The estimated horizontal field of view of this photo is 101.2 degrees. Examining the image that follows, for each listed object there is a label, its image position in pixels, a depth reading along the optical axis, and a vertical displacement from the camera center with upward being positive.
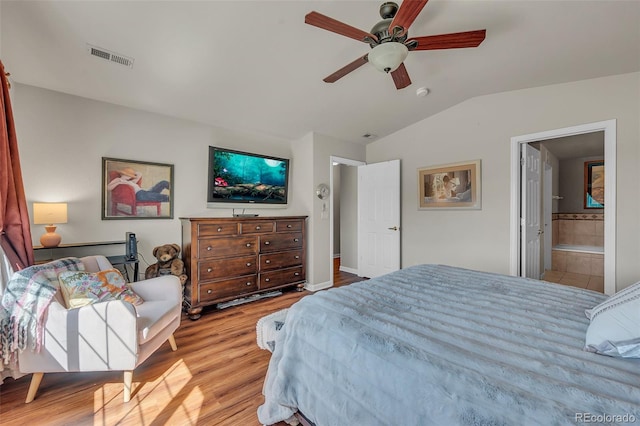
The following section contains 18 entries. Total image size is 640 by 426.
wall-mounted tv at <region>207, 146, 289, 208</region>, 3.56 +0.49
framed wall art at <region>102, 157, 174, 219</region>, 2.89 +0.27
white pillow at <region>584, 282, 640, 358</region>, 0.93 -0.44
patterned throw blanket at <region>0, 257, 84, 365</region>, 1.58 -0.61
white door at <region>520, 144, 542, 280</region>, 3.27 +0.00
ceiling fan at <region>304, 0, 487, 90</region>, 1.63 +1.17
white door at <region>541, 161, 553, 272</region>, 4.58 -0.03
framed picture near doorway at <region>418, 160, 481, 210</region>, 3.57 +0.37
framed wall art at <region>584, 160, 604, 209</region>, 5.09 +0.55
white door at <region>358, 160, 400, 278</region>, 4.31 -0.10
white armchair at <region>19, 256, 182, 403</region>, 1.62 -0.82
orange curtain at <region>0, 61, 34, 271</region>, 1.79 +0.09
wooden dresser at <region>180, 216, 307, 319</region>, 2.99 -0.57
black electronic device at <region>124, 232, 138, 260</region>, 2.78 -0.38
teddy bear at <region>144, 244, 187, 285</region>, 2.99 -0.61
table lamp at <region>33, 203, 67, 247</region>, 2.31 -0.04
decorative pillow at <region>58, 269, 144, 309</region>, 1.82 -0.56
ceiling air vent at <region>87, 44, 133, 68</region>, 2.12 +1.31
